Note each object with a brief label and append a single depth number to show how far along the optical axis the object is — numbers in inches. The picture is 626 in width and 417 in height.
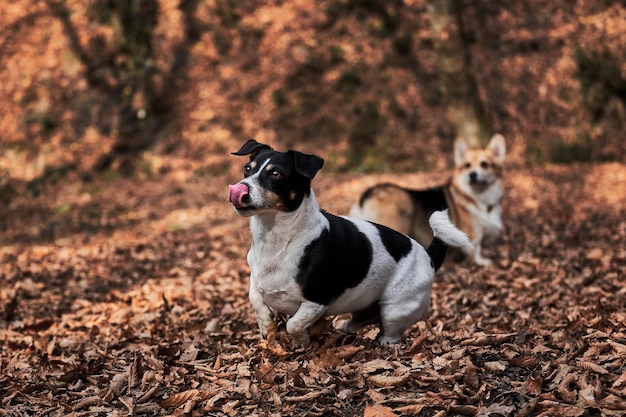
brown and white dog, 339.0
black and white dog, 160.9
